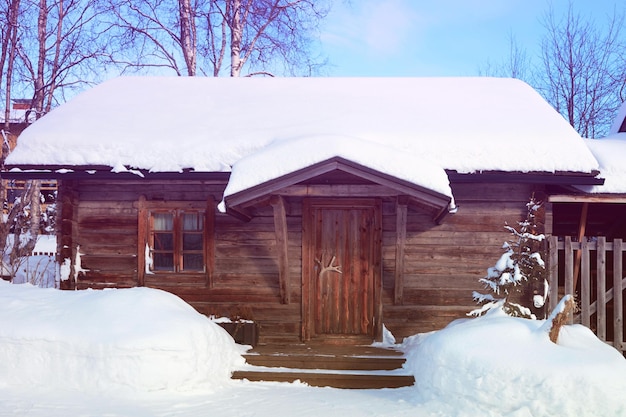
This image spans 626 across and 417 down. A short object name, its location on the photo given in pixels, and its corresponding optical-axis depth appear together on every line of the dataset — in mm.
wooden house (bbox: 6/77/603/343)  7906
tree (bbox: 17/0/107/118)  14438
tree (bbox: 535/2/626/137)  22453
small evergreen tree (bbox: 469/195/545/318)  7273
